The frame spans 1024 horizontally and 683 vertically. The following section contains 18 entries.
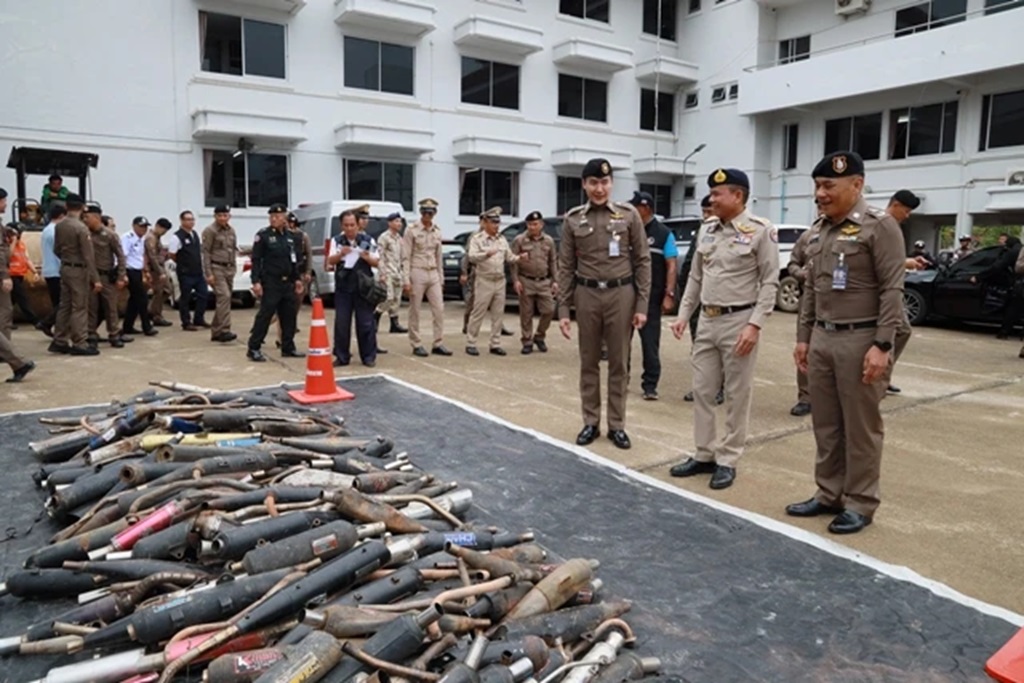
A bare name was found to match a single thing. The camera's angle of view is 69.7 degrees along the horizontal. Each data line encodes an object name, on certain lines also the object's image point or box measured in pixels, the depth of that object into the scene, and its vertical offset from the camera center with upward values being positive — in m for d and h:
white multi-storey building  15.95 +4.49
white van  13.93 +0.75
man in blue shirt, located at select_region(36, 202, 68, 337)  9.38 -0.04
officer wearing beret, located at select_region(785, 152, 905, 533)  3.73 -0.28
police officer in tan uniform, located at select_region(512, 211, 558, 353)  9.59 -0.15
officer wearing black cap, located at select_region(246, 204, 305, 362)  8.64 -0.06
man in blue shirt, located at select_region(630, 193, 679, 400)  7.05 -0.20
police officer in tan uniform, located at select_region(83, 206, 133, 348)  9.34 -0.09
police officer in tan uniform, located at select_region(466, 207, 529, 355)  9.40 -0.11
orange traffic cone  6.36 -0.97
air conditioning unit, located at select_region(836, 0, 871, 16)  21.15 +7.65
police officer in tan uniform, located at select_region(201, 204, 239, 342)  10.31 +0.09
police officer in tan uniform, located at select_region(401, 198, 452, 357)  9.20 +0.00
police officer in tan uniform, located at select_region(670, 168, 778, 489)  4.48 -0.26
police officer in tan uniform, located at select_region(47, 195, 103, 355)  8.50 -0.22
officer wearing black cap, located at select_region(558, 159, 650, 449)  5.24 -0.13
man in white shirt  10.28 -0.19
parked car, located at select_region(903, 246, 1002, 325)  11.92 -0.33
